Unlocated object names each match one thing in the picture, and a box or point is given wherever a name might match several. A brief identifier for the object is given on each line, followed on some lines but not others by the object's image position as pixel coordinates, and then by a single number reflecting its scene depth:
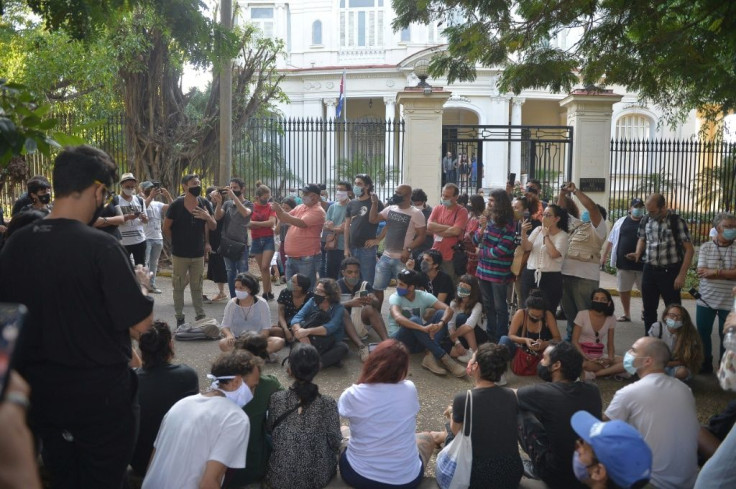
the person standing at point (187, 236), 8.67
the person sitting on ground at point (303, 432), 4.61
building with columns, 28.47
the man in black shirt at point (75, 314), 3.00
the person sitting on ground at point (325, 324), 7.39
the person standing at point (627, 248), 8.80
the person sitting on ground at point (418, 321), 7.45
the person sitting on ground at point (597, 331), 7.20
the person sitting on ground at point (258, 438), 4.75
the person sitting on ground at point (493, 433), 4.43
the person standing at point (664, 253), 7.75
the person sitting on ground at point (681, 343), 6.62
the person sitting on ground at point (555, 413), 4.65
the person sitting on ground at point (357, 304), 7.90
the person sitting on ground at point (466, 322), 7.61
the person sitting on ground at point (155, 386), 4.60
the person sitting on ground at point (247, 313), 7.36
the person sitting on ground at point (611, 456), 3.09
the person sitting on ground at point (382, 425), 4.52
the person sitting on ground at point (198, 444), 3.91
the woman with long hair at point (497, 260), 7.96
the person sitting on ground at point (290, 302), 7.78
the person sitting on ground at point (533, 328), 7.11
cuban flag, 22.72
